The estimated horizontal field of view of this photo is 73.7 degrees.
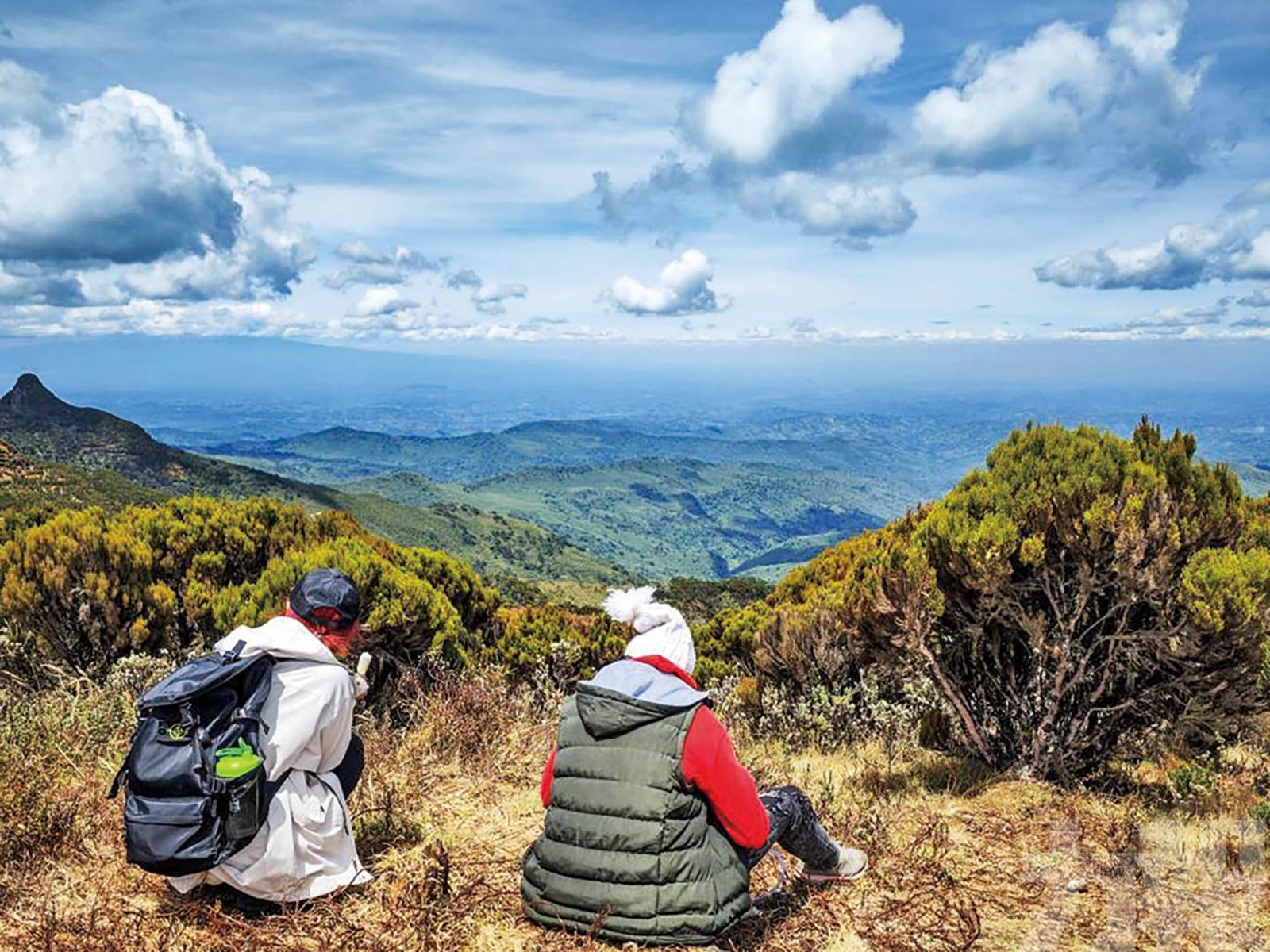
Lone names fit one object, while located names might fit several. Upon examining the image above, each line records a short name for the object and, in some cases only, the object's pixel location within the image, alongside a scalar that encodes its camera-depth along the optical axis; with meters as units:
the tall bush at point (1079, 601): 4.52
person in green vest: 2.99
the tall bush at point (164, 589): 7.14
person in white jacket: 3.35
